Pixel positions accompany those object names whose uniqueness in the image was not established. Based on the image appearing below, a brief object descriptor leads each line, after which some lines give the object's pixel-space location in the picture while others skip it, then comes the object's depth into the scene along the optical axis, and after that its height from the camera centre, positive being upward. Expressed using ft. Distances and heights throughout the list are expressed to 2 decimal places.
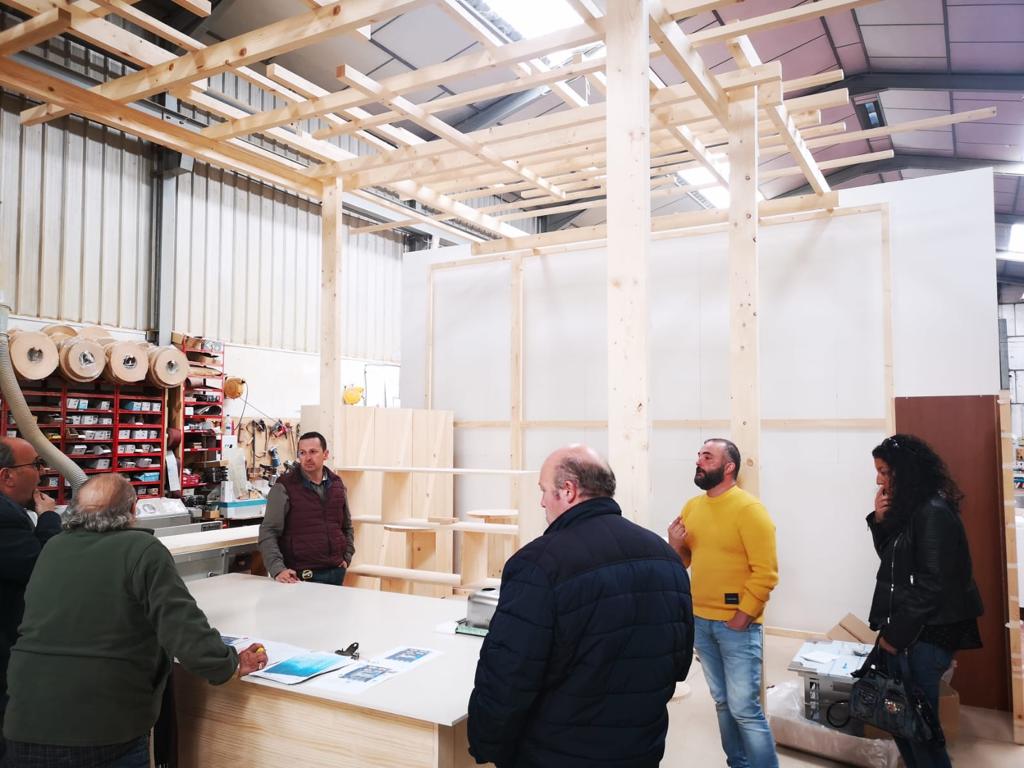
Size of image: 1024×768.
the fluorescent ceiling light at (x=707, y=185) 21.91 +9.88
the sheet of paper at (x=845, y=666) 14.58 -4.91
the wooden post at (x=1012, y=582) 15.43 -3.39
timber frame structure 10.85 +6.28
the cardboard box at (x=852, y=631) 18.52 -5.26
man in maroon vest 15.25 -2.18
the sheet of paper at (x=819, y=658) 15.35 -4.93
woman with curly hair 11.08 -2.37
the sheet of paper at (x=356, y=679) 8.94 -3.17
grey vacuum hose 17.58 +0.04
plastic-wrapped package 13.67 -6.01
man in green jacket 7.93 -2.36
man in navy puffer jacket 6.60 -2.09
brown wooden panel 17.24 -2.53
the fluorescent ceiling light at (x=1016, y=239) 46.39 +10.93
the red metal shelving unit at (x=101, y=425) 25.12 -0.30
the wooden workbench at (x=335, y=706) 8.39 -3.40
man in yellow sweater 11.75 -2.74
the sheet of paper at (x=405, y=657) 9.87 -3.21
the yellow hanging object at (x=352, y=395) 34.35 +0.95
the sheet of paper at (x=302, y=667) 9.23 -3.15
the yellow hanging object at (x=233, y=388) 33.06 +1.24
